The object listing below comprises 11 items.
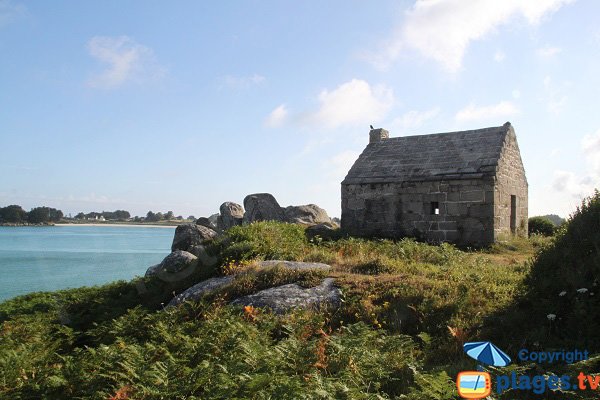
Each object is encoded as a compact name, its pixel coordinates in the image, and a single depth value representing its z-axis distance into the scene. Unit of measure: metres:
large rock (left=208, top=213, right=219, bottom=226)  32.00
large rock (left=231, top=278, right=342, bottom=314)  9.10
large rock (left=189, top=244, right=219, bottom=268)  13.32
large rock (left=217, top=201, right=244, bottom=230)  26.86
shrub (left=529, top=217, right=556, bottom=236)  24.36
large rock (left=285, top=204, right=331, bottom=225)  26.31
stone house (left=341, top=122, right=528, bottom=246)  18.36
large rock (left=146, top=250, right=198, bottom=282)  13.94
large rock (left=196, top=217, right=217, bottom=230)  26.02
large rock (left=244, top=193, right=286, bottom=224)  26.02
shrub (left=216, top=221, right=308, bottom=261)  13.21
